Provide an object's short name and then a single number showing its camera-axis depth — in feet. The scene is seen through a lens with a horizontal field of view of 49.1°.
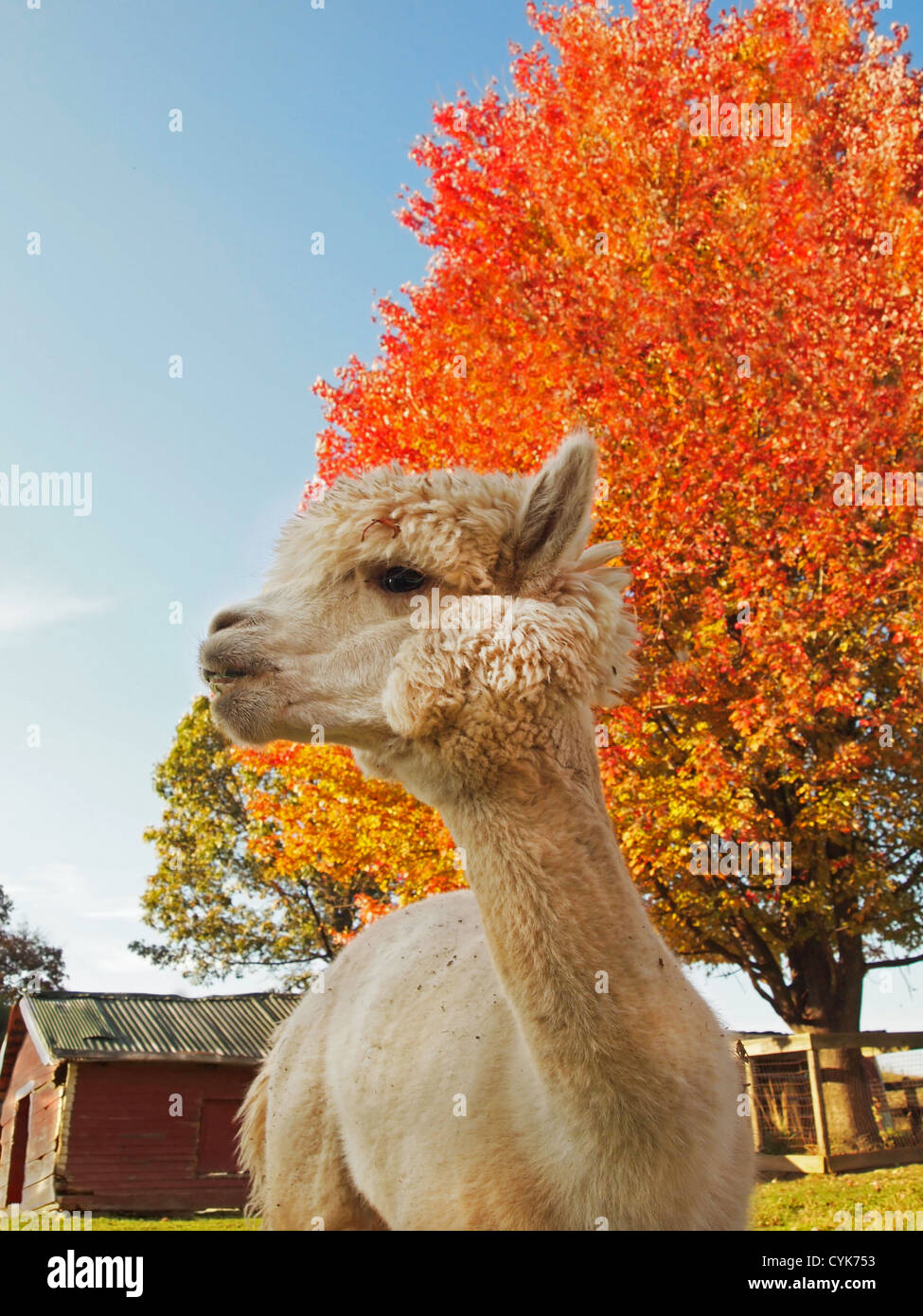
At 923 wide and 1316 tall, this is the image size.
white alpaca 8.30
